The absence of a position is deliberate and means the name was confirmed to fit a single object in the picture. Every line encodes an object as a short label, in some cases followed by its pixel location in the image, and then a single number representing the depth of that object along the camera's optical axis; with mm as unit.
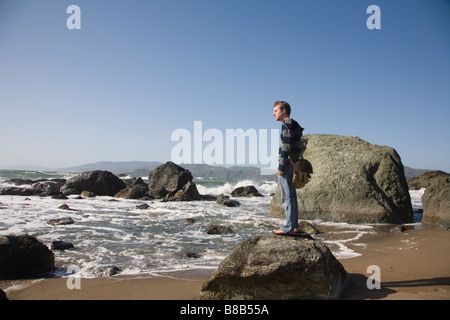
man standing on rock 4488
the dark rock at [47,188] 18712
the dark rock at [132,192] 19102
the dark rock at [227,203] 16094
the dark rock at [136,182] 22841
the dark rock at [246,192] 23238
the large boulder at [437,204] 9297
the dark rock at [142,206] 14453
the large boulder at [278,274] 3744
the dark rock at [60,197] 16667
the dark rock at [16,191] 17531
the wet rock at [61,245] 6543
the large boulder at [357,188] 10469
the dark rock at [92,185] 19969
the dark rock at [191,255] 6273
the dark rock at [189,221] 10525
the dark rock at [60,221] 9344
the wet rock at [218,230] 8734
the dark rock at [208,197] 19688
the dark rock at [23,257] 5027
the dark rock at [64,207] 12594
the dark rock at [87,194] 18766
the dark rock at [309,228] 8781
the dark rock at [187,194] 18297
